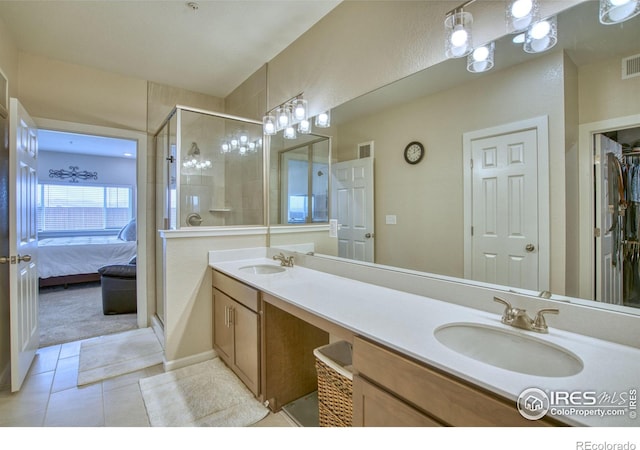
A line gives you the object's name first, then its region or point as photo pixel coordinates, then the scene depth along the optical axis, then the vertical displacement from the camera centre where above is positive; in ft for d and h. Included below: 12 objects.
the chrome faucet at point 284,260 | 7.98 -0.96
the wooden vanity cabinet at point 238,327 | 6.12 -2.40
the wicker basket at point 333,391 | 4.43 -2.64
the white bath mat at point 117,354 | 7.47 -3.73
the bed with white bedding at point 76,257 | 15.02 -1.72
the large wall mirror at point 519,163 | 3.47 +0.93
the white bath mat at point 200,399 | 5.72 -3.81
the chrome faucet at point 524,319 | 3.45 -1.16
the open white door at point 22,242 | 6.47 -0.38
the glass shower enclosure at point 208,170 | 8.97 +1.94
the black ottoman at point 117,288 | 11.62 -2.48
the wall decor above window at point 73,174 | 21.68 +4.02
